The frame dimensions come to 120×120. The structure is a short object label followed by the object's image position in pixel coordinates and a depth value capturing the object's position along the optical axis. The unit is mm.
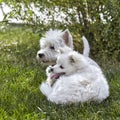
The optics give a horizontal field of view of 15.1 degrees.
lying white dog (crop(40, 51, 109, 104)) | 5316
